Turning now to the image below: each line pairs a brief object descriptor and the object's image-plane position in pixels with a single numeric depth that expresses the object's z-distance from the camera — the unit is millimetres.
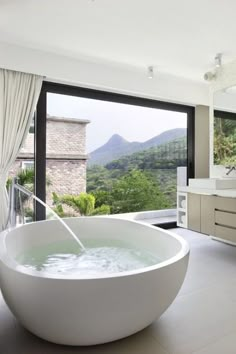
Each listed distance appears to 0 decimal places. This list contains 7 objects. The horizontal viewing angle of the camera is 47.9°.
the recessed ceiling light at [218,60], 3184
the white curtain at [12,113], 2967
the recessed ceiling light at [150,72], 3561
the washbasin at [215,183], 3039
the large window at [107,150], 3514
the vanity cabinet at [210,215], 2758
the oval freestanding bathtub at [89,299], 1303
